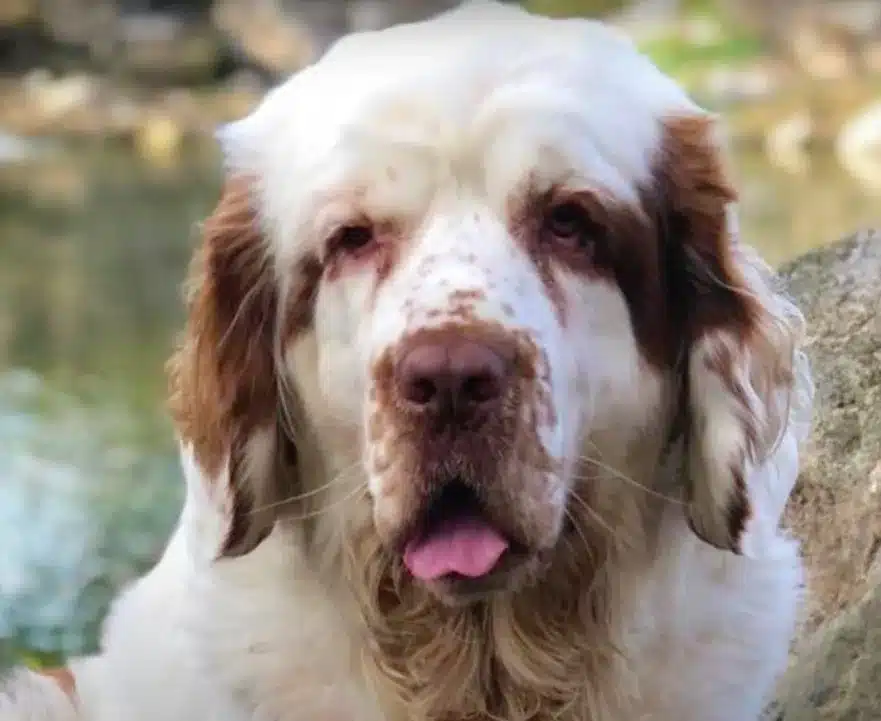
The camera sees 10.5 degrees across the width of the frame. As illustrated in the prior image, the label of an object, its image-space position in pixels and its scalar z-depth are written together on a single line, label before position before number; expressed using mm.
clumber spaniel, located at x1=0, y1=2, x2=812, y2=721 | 1933
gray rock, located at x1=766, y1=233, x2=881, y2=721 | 2057
